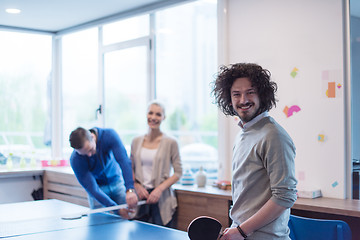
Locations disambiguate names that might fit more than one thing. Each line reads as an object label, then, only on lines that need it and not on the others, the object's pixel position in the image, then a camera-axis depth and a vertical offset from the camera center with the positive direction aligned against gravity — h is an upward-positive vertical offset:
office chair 2.16 -0.59
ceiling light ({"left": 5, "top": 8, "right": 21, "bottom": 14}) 4.58 +1.15
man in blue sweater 3.03 -0.37
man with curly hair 1.67 -0.19
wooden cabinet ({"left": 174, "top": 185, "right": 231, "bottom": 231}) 3.30 -0.70
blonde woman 3.42 -0.40
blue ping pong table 2.37 -0.66
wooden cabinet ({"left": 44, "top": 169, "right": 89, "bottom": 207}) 4.71 -0.80
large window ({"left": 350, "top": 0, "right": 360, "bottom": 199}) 3.03 +0.12
